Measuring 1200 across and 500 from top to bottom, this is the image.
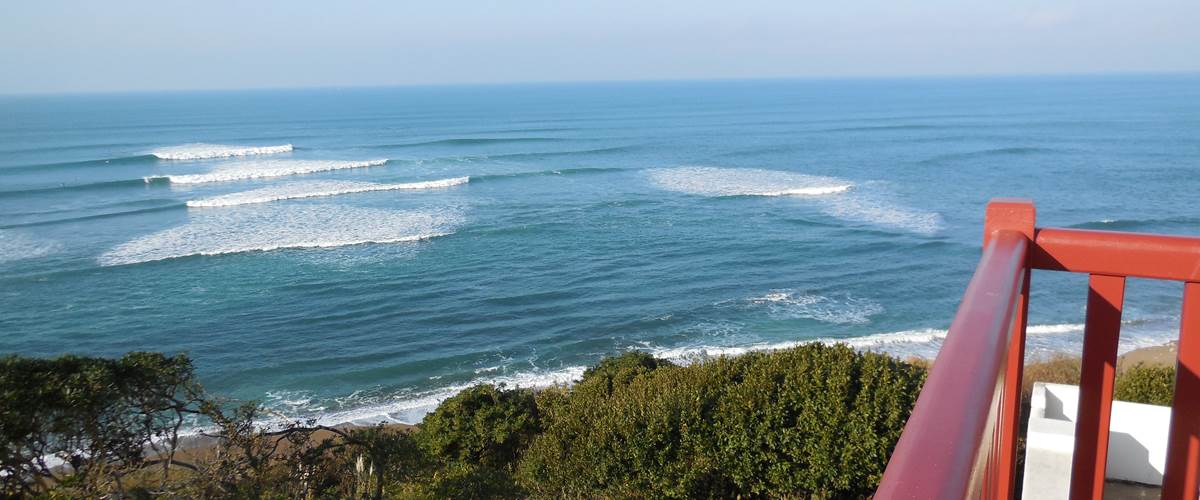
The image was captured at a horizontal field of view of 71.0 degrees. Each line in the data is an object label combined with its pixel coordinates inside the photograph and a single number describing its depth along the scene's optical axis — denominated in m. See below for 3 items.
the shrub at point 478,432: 11.44
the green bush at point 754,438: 8.28
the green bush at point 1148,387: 9.02
